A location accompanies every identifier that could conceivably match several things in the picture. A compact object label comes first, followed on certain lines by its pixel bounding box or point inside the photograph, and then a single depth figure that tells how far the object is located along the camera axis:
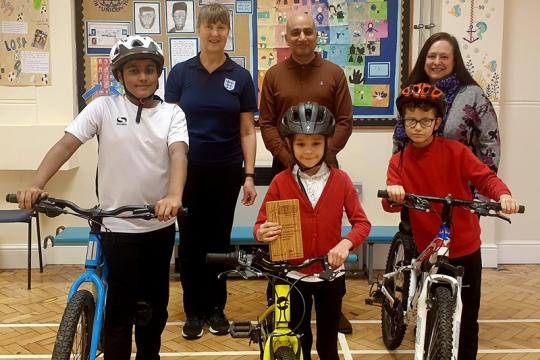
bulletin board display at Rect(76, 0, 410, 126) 4.47
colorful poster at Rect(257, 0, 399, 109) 4.48
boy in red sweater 2.43
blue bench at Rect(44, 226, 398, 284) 4.15
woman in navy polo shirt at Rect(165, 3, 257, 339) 3.01
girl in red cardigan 2.14
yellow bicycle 1.88
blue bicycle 1.89
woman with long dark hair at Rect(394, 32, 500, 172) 2.67
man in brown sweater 2.97
